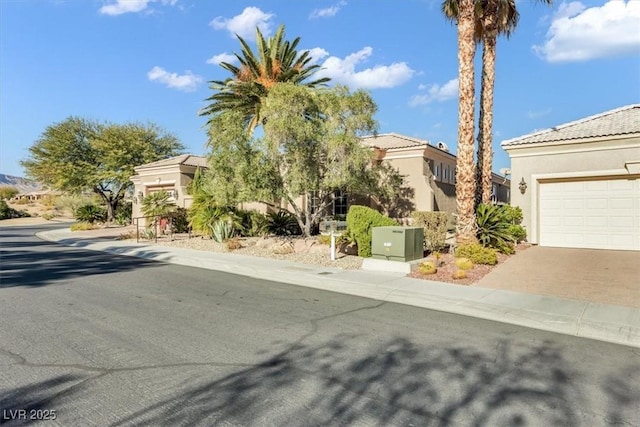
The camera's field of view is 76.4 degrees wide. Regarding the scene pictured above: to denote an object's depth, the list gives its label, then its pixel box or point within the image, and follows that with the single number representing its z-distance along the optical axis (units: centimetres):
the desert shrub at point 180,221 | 2258
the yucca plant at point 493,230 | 1388
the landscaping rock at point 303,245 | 1474
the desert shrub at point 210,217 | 1856
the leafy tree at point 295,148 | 1438
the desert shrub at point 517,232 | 1522
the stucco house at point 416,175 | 1867
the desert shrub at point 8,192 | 6785
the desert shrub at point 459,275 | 1008
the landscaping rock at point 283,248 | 1461
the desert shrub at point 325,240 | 1452
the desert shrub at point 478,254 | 1184
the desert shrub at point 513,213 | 1620
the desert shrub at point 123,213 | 3498
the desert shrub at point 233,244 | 1591
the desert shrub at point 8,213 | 4825
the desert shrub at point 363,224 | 1320
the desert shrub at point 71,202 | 4766
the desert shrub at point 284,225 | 1941
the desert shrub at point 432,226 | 1410
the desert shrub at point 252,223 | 2014
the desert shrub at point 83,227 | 2936
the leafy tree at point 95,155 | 3572
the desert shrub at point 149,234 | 2126
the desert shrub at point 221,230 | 1806
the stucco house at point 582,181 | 1470
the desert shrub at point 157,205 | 2130
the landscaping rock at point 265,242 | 1599
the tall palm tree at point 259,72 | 2333
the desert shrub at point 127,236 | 2208
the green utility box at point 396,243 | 1147
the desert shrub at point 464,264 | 1087
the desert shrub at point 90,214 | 3325
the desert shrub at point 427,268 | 1062
